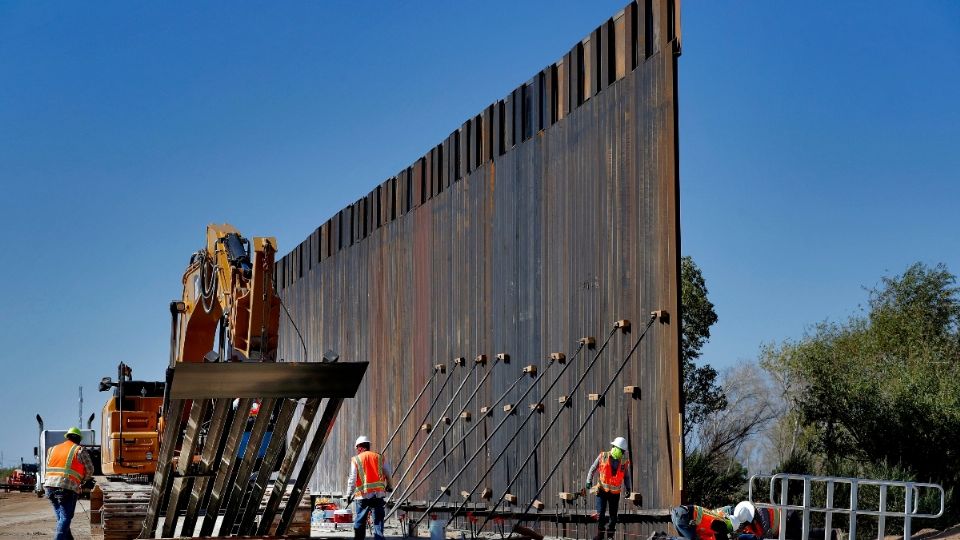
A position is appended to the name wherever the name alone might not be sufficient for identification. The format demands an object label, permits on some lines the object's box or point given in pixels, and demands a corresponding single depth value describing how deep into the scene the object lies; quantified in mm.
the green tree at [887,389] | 31188
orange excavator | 21078
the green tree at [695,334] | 45531
